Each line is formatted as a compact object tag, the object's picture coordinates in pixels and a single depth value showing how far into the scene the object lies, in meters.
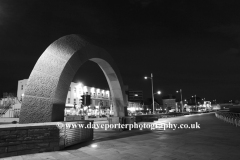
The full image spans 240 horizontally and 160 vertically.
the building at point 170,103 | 118.40
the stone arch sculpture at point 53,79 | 7.79
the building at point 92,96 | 43.94
